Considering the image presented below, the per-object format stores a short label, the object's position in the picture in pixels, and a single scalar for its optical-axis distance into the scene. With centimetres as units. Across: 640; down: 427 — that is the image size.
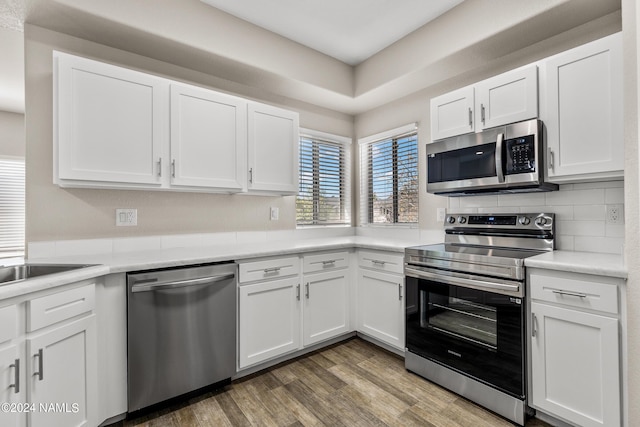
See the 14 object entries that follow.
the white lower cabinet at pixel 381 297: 251
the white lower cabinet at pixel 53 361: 129
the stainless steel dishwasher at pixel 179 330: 177
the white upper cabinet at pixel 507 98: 200
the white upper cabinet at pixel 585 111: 170
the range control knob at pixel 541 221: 213
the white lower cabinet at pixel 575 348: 149
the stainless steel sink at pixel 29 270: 168
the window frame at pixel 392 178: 314
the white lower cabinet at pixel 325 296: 256
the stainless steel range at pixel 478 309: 177
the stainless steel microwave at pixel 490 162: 196
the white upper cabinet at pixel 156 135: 189
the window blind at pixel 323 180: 346
